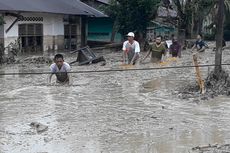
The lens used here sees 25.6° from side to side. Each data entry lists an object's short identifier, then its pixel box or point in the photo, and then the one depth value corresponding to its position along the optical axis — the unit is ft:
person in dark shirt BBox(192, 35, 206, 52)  87.96
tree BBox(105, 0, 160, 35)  96.37
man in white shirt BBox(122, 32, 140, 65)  58.54
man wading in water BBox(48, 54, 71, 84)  41.65
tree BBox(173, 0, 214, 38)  105.09
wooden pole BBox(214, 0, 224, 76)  42.93
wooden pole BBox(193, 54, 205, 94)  39.58
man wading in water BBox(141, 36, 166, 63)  61.62
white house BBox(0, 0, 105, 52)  84.28
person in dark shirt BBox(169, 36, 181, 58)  74.23
